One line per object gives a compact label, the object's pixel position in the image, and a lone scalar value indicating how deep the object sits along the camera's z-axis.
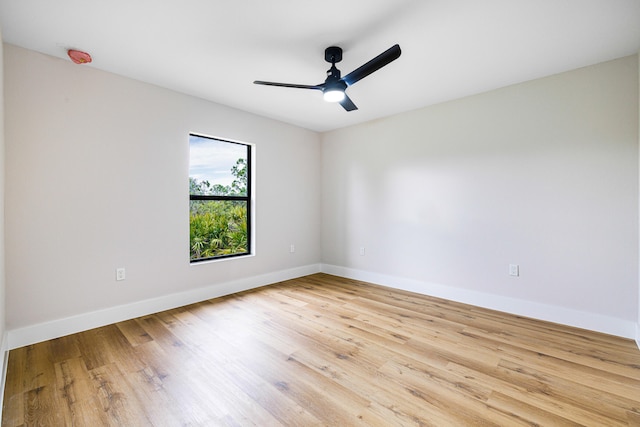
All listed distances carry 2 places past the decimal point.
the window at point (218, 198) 3.47
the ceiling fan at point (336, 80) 2.11
